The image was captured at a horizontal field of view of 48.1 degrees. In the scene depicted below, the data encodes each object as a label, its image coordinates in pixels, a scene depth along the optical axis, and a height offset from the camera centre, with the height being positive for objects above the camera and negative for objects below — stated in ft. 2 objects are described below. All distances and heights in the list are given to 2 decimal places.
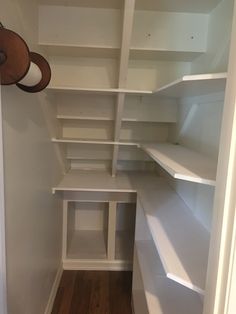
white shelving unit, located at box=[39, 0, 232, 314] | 4.26 +0.09
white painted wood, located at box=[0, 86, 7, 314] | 3.45 -1.75
